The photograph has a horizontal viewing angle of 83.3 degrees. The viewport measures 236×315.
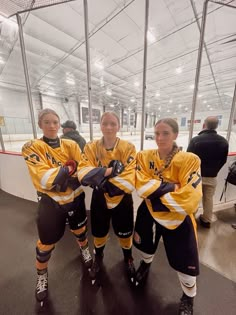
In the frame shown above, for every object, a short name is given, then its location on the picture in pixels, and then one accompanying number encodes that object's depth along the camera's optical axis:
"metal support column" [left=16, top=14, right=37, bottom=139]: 1.91
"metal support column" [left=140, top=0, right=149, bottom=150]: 1.69
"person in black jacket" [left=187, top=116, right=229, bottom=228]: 1.69
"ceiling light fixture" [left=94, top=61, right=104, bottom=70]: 5.26
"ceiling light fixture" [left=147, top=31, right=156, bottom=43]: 3.58
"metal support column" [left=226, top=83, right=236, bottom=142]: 2.23
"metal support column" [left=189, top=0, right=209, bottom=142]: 1.68
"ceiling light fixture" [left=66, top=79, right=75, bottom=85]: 7.24
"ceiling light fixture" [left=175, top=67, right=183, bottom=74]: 5.76
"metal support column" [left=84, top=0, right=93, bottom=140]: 1.79
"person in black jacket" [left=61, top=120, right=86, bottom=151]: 2.05
